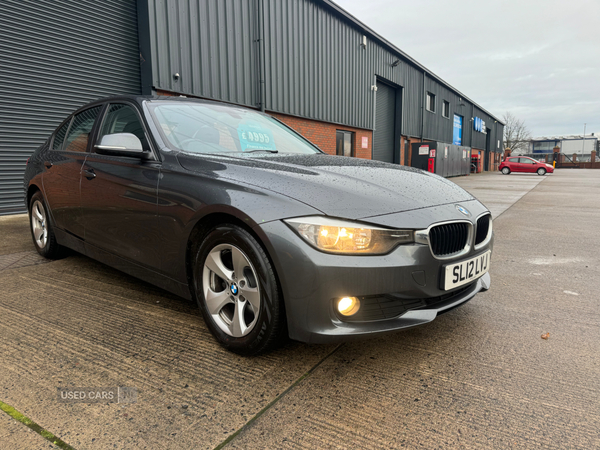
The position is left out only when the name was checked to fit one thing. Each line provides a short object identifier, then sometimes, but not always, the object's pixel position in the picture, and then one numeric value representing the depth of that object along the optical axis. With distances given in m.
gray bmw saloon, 1.81
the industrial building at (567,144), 84.56
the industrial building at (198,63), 7.07
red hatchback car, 33.28
